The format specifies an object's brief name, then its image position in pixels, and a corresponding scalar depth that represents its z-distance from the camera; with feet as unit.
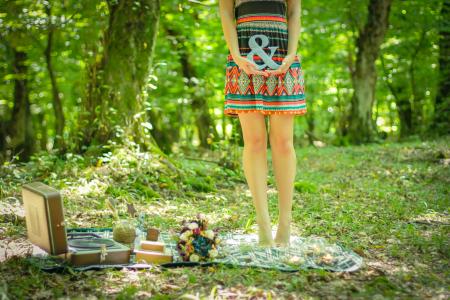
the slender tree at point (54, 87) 29.04
